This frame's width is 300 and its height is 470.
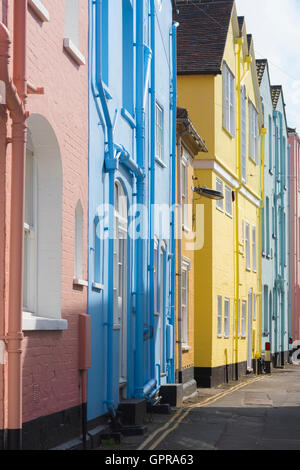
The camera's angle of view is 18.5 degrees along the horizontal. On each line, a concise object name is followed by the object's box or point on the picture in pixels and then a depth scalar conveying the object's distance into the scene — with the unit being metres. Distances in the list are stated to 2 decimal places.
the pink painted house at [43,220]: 8.56
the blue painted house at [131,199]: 12.36
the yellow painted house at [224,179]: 25.61
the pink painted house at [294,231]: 46.84
